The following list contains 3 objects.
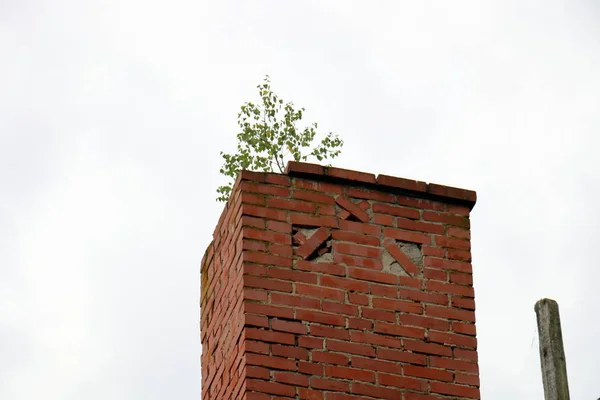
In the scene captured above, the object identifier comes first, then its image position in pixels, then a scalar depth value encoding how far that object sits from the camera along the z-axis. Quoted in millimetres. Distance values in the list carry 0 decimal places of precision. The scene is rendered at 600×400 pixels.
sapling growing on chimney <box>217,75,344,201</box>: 15374
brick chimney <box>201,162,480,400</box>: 9694
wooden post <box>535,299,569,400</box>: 8959
